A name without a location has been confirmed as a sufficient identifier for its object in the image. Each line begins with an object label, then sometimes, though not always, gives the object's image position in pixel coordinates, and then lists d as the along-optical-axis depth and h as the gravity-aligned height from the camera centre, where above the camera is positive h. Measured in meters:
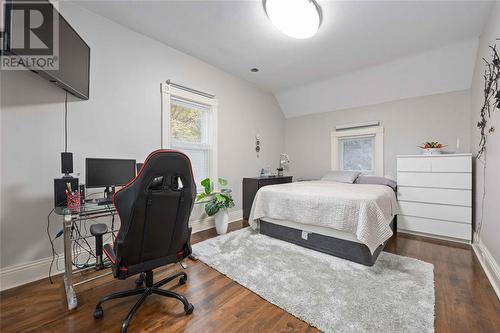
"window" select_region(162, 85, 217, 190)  2.94 +0.62
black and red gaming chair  1.23 -0.34
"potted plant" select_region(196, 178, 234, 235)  3.10 -0.61
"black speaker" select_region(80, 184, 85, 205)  1.86 -0.25
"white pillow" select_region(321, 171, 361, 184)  3.82 -0.18
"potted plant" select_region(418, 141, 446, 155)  3.07 +0.29
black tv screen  1.26 +0.92
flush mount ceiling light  2.07 +1.59
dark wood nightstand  3.80 -0.39
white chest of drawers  2.75 -0.39
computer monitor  1.99 -0.06
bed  2.07 -0.58
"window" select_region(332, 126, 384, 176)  3.96 +0.34
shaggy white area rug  1.36 -1.00
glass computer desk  1.54 -0.40
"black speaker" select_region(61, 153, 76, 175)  1.84 +0.02
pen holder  1.73 -0.29
